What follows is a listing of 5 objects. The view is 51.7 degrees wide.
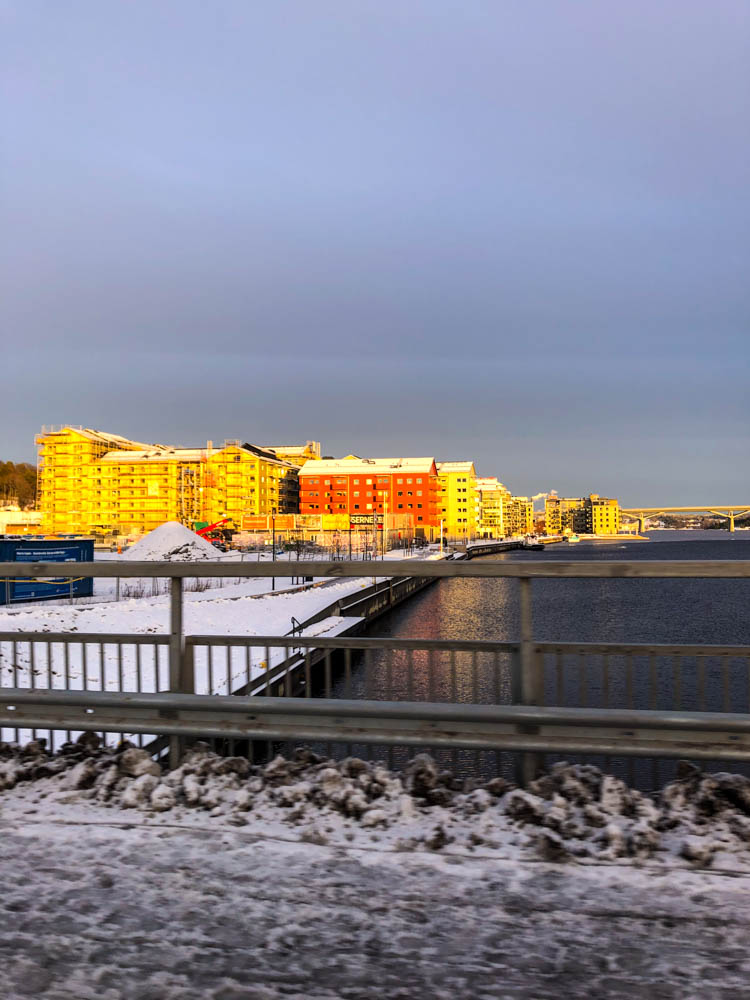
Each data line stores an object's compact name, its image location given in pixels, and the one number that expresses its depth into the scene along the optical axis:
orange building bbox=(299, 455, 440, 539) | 154.38
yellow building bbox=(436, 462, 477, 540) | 182.25
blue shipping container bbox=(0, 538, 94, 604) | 29.39
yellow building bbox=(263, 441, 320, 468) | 196.00
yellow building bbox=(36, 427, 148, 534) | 159.25
